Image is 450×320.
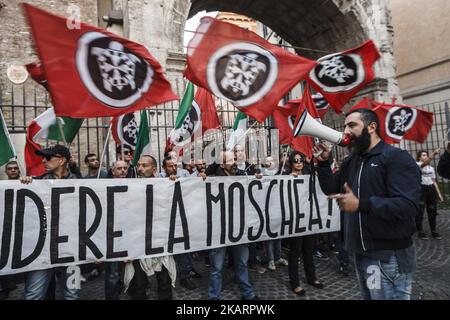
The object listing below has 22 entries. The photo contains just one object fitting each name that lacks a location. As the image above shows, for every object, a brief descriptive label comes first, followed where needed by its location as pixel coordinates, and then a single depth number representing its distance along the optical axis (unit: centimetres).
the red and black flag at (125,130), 568
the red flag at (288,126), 518
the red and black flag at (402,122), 695
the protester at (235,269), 377
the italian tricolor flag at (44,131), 434
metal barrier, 750
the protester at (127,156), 516
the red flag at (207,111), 629
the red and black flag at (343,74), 440
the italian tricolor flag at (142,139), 506
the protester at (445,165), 357
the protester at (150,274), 355
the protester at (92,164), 568
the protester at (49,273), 302
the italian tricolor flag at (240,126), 624
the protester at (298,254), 421
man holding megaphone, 217
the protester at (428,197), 688
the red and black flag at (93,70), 296
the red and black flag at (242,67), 341
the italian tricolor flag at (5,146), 357
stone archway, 1059
